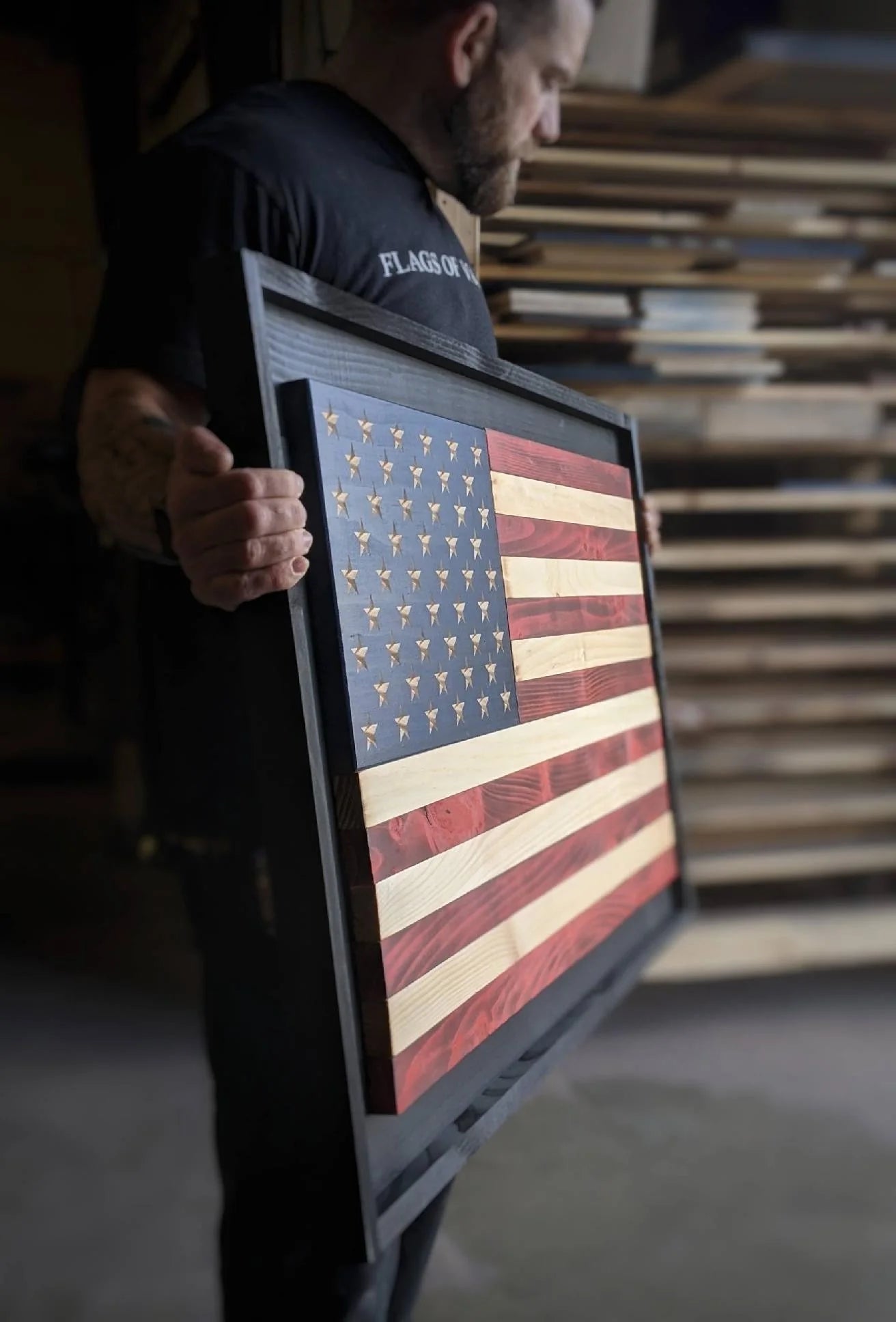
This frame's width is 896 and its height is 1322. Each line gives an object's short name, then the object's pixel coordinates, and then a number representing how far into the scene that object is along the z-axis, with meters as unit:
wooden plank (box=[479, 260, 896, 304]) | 1.99
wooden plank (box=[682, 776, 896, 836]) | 2.24
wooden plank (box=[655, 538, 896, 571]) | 2.15
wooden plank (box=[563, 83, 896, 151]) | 2.01
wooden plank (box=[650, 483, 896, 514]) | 2.11
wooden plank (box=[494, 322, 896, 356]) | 1.97
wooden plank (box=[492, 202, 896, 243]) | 1.95
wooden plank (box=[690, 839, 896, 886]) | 2.25
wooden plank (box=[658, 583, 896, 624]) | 2.20
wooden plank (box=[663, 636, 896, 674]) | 2.23
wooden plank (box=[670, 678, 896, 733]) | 2.23
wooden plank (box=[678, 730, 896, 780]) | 2.26
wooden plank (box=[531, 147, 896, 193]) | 1.97
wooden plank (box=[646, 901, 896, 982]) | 2.27
